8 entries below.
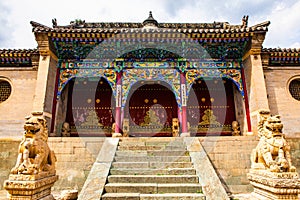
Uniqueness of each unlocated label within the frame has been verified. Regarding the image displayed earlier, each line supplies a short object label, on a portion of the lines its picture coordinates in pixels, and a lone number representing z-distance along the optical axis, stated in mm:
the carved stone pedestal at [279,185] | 3766
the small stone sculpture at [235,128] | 10497
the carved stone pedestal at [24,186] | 3535
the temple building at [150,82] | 9203
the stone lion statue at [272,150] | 4054
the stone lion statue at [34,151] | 3775
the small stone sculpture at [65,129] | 10214
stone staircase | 4434
